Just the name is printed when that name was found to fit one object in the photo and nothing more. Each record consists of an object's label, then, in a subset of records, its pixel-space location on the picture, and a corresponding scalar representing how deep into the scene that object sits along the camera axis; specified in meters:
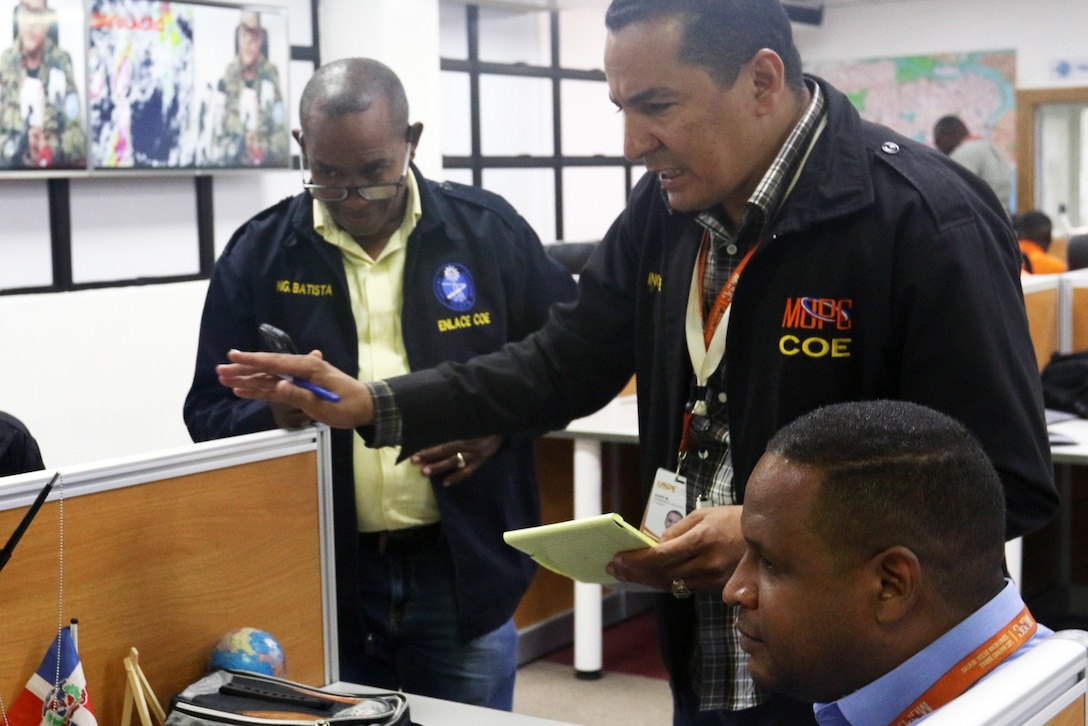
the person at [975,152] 9.41
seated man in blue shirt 1.12
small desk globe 1.77
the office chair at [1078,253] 5.93
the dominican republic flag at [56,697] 1.54
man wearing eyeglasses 2.09
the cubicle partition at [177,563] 1.58
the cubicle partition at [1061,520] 4.21
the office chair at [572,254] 5.21
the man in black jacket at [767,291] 1.53
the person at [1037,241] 6.85
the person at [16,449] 2.10
